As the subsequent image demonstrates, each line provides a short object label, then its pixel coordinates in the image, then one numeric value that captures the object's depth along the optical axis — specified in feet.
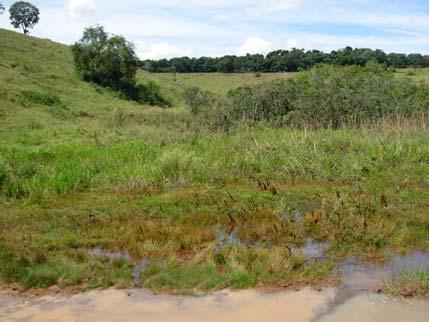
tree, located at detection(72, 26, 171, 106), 114.42
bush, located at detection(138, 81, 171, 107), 116.16
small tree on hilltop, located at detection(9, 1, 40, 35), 185.78
